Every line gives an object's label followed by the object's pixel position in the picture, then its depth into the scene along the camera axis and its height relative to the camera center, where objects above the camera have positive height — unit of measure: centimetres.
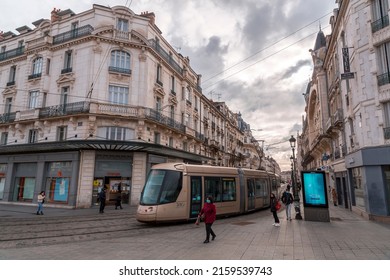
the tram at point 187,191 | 1144 -35
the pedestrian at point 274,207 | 1147 -104
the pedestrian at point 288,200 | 1344 -79
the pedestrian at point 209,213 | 840 -97
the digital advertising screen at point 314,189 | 1314 -19
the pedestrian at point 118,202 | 1894 -133
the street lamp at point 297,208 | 1398 -127
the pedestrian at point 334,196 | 2315 -98
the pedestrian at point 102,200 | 1661 -105
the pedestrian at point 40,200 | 1536 -99
